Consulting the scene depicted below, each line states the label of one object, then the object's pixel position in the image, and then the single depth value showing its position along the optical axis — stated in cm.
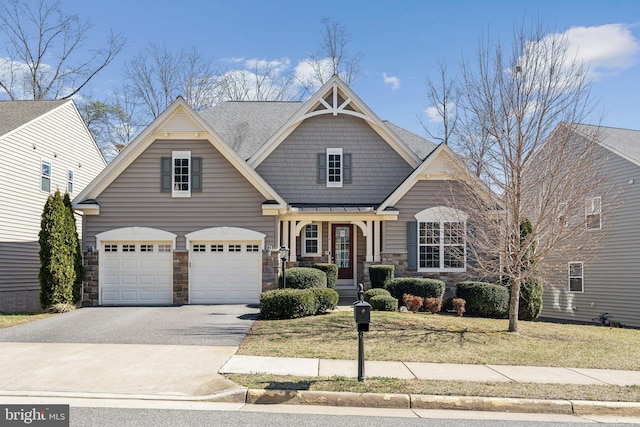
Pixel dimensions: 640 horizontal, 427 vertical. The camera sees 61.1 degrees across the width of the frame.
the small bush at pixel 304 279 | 1667
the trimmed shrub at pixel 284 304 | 1362
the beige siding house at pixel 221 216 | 1747
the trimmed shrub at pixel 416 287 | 1689
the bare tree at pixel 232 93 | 3675
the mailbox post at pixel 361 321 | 795
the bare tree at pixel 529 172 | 1238
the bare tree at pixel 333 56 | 3491
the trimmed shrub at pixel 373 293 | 1603
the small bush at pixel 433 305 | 1630
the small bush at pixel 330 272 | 1811
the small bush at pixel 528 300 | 1727
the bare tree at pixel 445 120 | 3256
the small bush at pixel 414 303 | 1606
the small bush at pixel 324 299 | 1427
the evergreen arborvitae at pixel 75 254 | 1664
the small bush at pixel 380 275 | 1773
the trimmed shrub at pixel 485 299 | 1678
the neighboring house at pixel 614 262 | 2077
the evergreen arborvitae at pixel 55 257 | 1580
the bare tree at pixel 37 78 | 3344
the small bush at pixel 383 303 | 1551
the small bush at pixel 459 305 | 1648
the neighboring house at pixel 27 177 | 1947
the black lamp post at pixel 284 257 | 1631
